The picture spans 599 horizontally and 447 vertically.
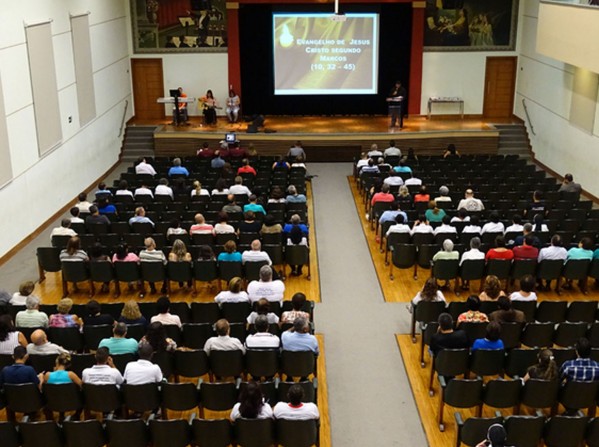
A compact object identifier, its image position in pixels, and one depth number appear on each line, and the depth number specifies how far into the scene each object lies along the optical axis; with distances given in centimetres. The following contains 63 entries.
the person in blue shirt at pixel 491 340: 693
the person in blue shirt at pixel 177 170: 1439
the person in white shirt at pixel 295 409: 587
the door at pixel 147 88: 2119
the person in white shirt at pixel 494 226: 1078
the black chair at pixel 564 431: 589
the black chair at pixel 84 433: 589
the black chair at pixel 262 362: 705
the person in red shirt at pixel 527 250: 999
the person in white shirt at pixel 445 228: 1080
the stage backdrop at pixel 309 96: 2088
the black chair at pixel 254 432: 583
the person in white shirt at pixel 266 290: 845
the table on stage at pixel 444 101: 2130
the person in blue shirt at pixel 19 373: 644
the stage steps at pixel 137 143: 1967
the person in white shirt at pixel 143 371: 645
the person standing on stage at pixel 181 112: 2005
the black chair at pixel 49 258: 1036
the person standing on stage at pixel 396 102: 1944
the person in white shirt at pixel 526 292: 817
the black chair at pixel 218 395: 645
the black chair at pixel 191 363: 700
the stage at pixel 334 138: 1891
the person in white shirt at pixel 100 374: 641
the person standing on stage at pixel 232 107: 2034
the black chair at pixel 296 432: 589
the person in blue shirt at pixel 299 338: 711
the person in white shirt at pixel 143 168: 1465
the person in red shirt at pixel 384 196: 1263
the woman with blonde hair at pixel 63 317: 756
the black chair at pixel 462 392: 652
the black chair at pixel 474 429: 589
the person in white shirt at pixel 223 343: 701
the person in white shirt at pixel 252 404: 577
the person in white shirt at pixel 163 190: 1289
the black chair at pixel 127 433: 591
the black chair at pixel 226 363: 702
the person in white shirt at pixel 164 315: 755
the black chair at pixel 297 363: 710
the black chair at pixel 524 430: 585
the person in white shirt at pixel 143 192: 1286
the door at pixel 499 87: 2131
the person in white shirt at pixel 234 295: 818
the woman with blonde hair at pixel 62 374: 645
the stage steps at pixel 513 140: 1961
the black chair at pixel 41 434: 587
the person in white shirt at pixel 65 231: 1071
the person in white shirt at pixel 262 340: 711
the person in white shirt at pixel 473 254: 976
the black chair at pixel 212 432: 588
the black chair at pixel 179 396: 644
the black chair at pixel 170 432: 588
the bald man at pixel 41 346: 683
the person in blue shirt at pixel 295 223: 1073
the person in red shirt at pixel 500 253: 988
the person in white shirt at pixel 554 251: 986
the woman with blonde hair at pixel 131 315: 743
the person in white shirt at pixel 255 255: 979
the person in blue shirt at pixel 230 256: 984
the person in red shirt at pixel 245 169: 1457
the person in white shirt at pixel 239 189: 1291
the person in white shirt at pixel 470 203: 1209
